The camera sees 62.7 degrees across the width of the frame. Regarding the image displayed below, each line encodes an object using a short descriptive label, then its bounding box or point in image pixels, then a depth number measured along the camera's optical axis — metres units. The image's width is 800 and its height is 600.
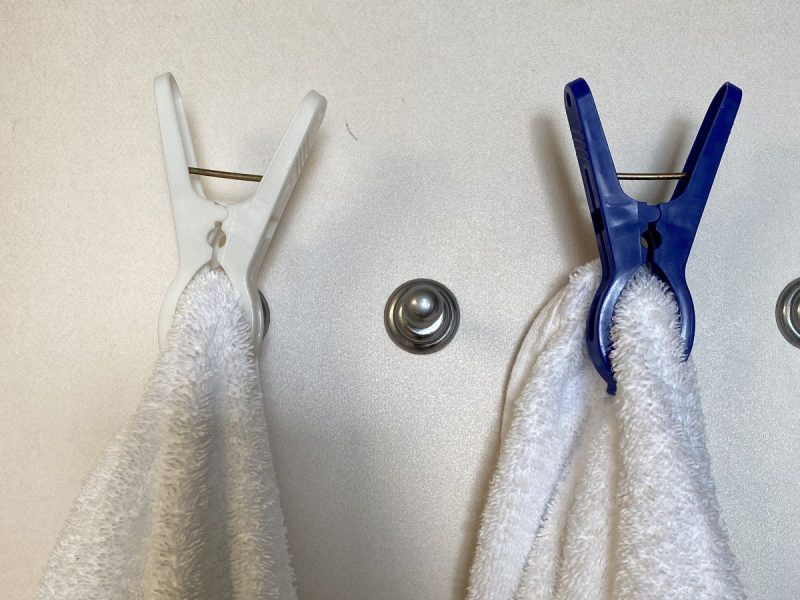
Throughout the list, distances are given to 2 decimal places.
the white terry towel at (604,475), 0.31
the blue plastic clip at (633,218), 0.35
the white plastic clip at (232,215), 0.38
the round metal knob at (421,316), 0.42
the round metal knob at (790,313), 0.43
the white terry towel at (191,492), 0.34
